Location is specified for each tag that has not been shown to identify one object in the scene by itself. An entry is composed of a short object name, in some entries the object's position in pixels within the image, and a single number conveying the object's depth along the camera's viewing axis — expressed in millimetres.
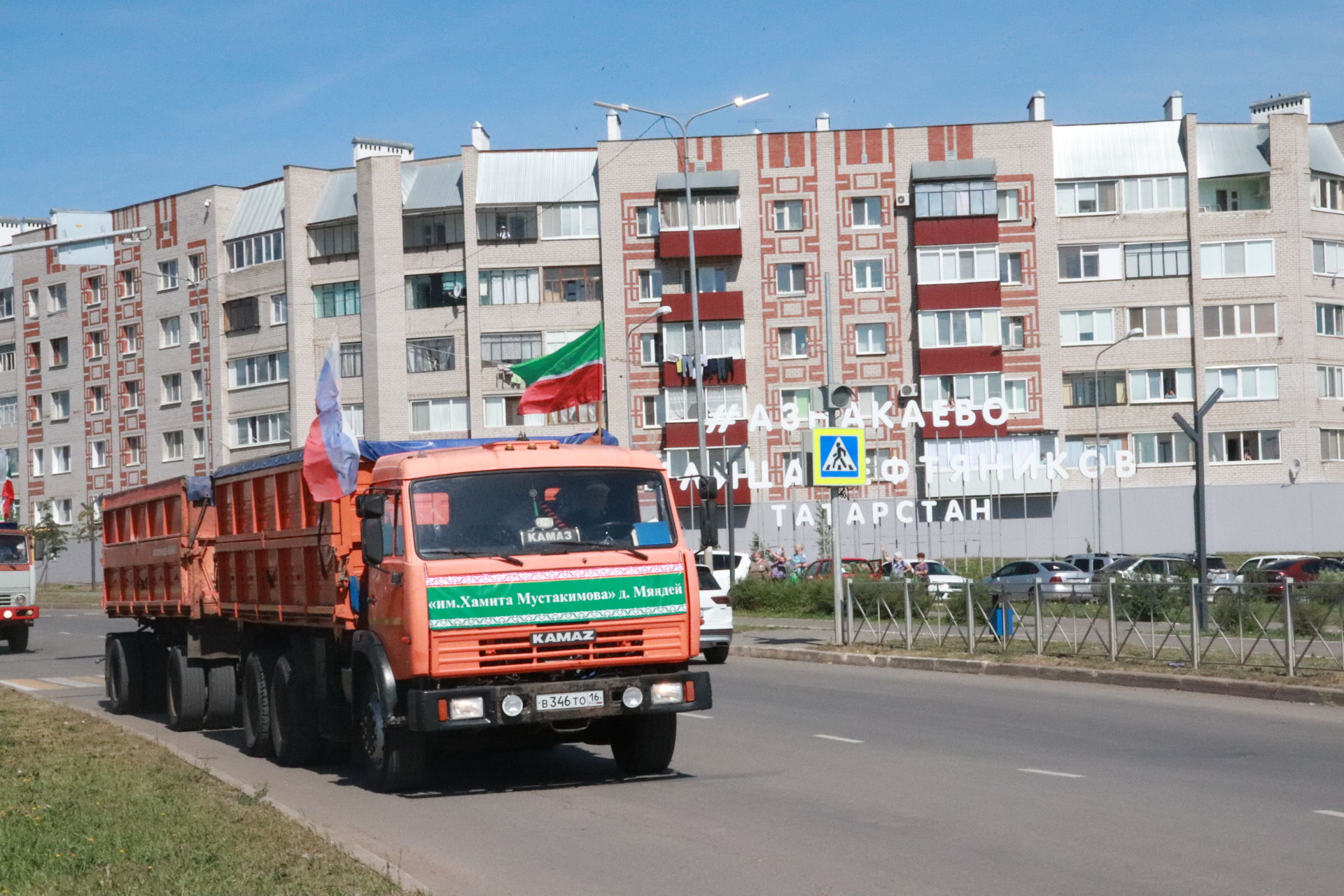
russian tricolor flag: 11812
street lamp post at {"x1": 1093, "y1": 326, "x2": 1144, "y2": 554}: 57028
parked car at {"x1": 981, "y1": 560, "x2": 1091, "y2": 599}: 41656
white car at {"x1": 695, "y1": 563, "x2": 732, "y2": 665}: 24625
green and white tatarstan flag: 15734
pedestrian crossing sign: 24297
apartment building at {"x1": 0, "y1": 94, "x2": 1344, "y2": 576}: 60625
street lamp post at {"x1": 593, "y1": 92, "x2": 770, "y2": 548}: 35250
